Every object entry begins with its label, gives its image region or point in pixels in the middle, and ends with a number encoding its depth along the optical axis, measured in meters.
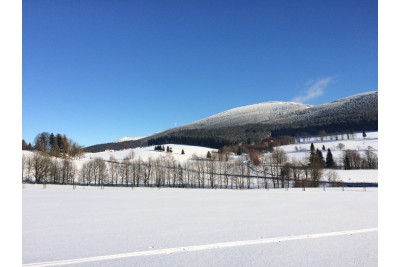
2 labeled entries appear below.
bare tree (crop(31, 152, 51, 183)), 56.26
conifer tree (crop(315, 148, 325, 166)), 89.17
